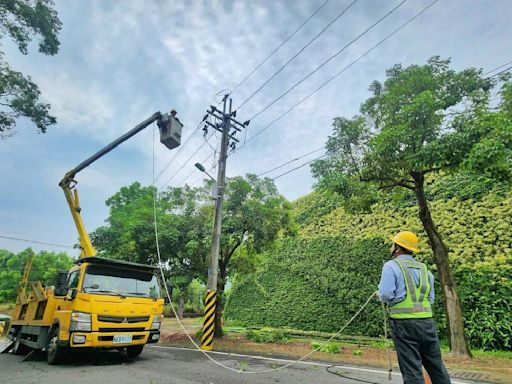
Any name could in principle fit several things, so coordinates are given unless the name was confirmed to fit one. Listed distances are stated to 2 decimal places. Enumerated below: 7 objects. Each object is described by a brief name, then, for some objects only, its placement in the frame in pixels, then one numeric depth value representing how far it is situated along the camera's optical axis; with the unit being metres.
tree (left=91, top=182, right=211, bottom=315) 14.00
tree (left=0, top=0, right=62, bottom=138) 10.27
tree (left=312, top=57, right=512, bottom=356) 8.38
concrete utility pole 10.65
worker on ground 3.24
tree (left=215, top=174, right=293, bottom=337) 13.15
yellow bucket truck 6.49
